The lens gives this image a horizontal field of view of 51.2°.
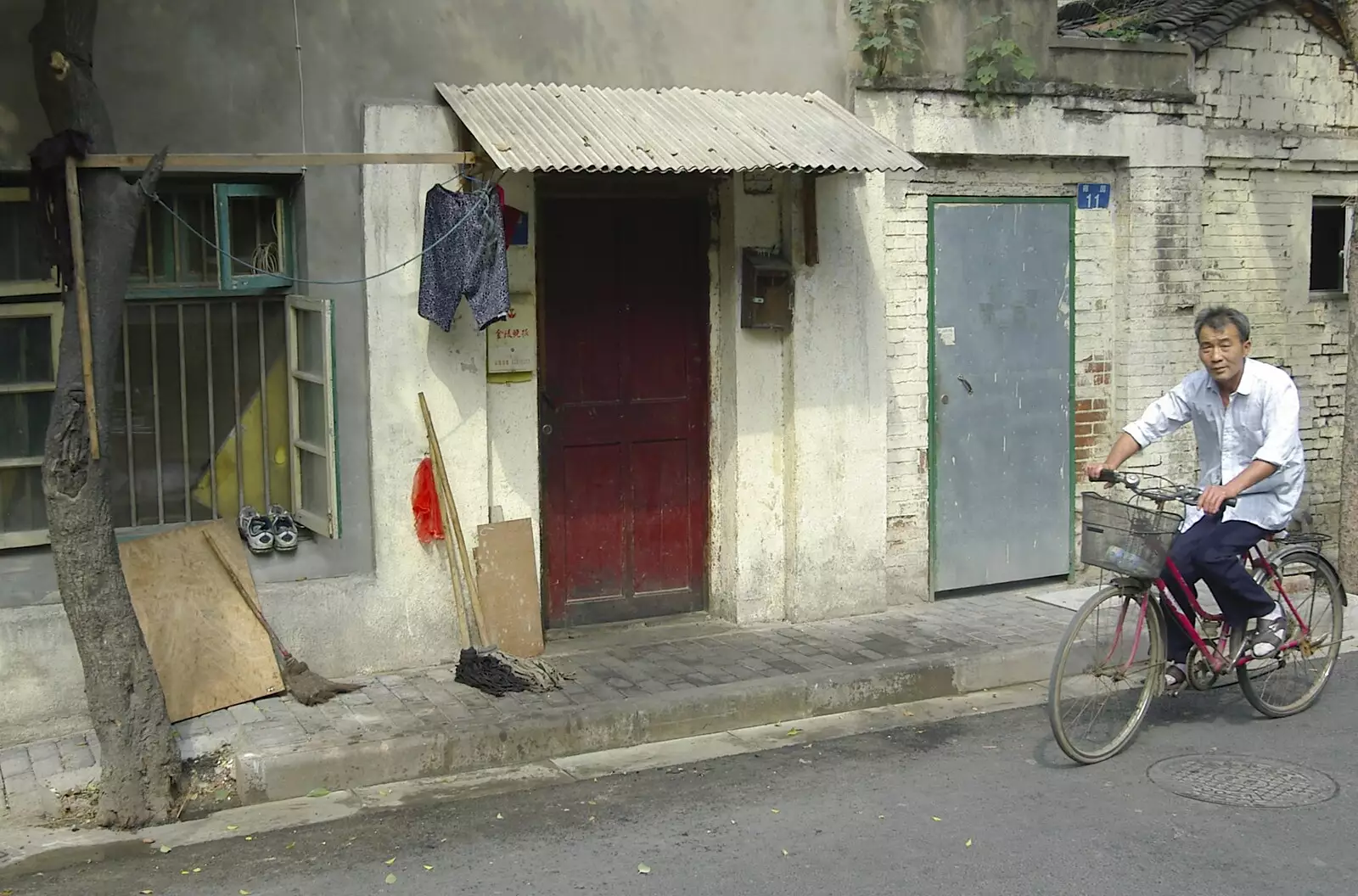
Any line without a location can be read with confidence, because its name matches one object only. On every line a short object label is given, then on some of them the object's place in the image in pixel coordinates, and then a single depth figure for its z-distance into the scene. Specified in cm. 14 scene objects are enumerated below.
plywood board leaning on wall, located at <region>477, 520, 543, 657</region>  764
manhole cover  580
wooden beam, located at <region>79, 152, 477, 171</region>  593
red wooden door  822
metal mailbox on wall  827
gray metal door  910
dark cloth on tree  559
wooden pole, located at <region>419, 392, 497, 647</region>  741
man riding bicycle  636
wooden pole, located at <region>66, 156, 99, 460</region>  552
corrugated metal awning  692
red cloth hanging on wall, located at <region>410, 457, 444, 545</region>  748
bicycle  603
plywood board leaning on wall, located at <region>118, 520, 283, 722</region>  678
